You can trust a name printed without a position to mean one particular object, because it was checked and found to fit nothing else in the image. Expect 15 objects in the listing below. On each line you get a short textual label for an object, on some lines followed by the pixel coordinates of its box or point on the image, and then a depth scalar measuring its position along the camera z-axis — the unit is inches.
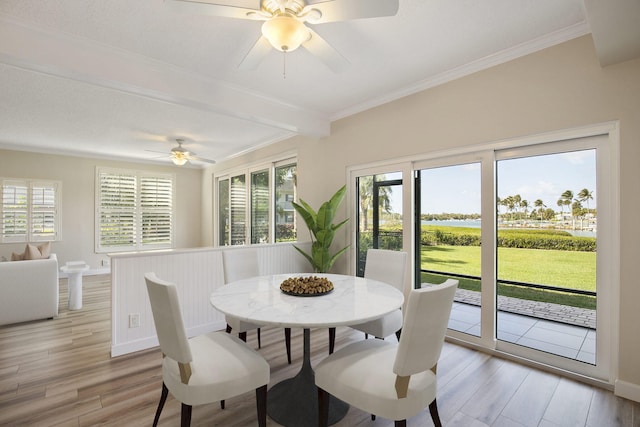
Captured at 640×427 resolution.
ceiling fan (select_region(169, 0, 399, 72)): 58.9
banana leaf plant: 143.1
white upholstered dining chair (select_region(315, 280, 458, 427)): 52.4
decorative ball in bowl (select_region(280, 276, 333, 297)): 76.4
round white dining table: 60.8
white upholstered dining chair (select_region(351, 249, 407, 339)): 90.8
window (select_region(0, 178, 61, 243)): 221.9
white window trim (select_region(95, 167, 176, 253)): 255.6
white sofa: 135.0
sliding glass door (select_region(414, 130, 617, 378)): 89.4
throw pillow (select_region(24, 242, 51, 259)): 166.4
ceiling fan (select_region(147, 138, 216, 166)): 201.3
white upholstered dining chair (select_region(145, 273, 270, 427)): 56.6
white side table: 161.6
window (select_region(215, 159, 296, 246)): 204.2
